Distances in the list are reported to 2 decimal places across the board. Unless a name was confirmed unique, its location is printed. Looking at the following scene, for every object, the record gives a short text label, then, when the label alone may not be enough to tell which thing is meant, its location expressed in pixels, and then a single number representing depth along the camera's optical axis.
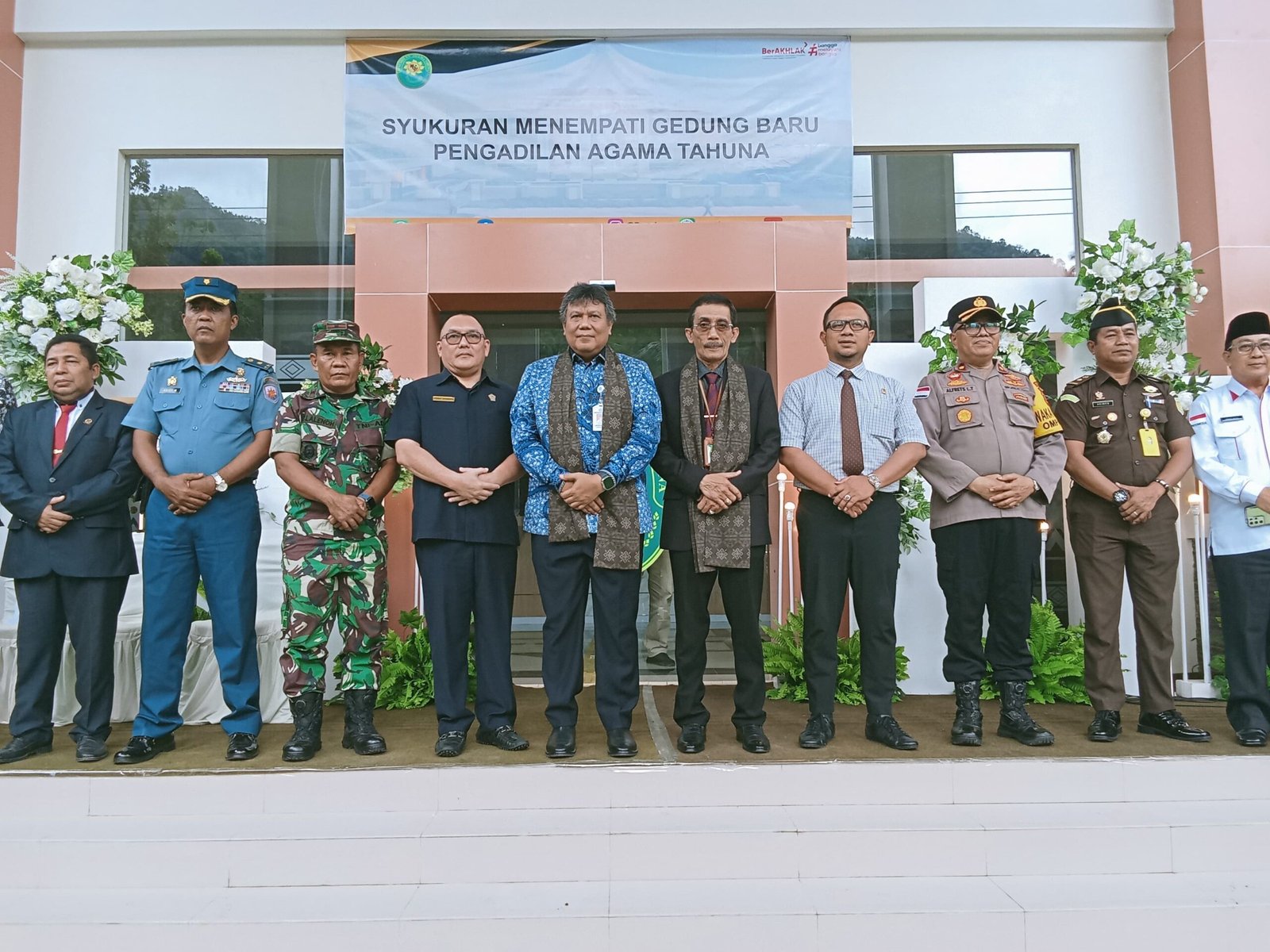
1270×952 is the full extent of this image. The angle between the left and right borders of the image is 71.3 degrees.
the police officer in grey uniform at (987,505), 3.31
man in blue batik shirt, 3.12
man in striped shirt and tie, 3.27
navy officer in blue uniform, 3.27
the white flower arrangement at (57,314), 4.23
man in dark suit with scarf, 3.14
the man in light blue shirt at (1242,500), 3.39
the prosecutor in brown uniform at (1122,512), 3.40
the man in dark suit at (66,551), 3.29
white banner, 5.44
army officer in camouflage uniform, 3.19
